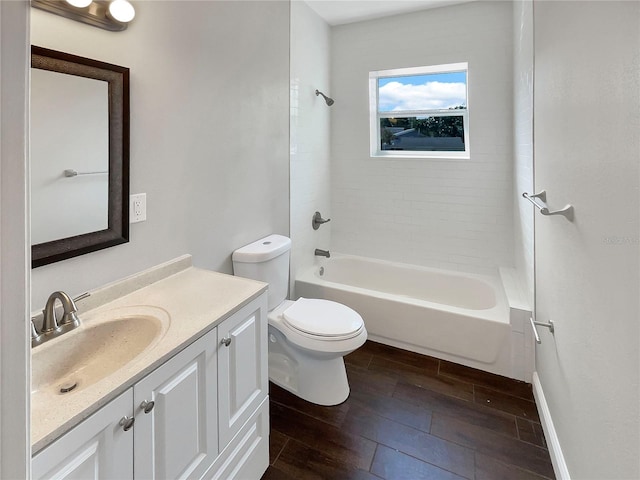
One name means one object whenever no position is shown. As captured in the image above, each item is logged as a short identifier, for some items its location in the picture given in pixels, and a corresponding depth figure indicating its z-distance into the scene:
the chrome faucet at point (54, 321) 1.07
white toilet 1.89
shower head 3.11
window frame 3.01
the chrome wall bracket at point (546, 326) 1.62
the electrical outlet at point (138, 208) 1.45
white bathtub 2.33
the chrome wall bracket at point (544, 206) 1.31
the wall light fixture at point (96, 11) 1.14
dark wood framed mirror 1.14
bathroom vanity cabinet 0.84
